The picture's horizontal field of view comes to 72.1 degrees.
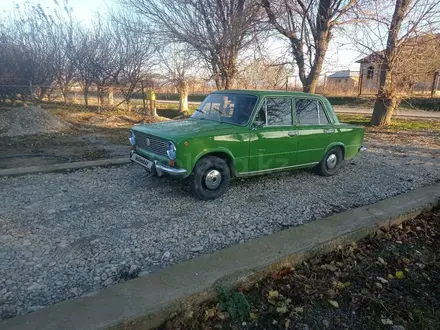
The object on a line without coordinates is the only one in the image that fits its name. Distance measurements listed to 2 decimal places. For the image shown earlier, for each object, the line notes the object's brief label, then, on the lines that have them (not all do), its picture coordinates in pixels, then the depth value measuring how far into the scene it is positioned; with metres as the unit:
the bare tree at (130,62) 15.35
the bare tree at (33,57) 13.33
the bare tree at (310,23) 11.36
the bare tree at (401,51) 11.23
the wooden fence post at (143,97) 15.07
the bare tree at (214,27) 12.01
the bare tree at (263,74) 13.16
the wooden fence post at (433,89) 23.52
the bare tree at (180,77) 15.65
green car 4.38
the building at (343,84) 24.08
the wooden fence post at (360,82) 21.61
